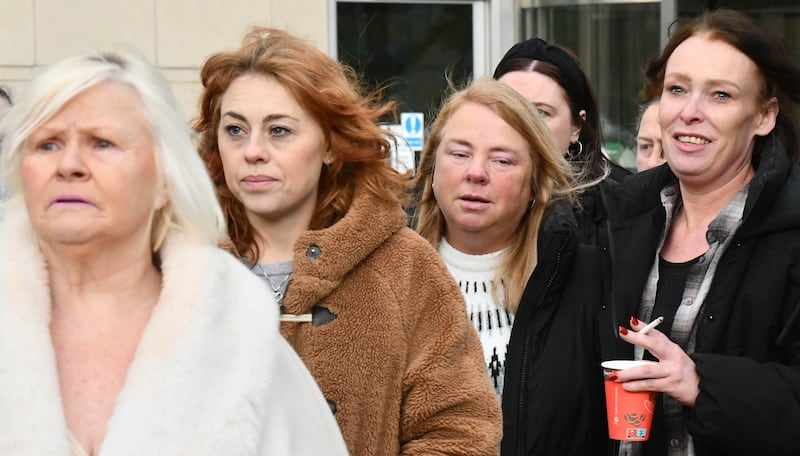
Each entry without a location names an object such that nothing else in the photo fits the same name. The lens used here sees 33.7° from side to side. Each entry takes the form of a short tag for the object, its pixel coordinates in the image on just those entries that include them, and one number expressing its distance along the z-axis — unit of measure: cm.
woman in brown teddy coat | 321
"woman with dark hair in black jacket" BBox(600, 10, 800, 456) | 347
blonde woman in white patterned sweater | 376
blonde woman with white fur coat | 235
